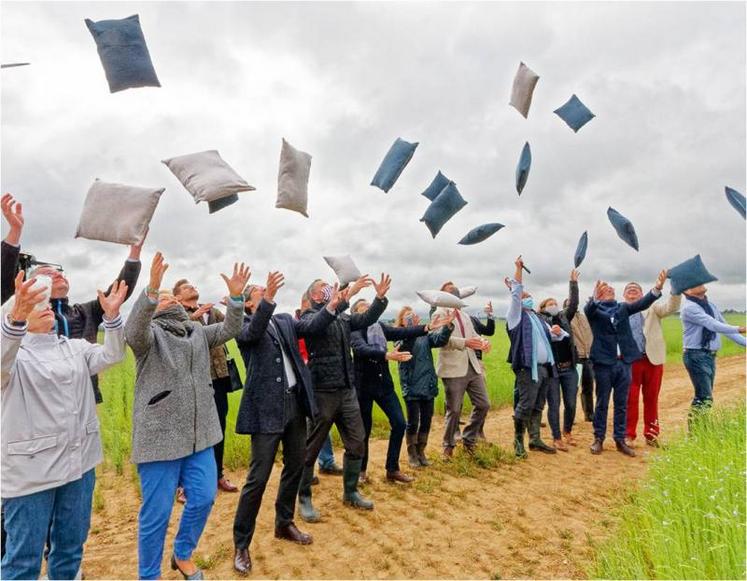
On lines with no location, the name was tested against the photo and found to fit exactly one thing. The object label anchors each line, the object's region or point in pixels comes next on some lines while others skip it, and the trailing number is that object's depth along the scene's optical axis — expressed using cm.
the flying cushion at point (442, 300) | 539
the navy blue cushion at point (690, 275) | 579
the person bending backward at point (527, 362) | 602
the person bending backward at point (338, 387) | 427
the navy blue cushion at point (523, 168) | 517
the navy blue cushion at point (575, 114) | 559
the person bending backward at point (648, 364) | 636
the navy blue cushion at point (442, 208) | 573
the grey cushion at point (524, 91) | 526
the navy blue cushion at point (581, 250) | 597
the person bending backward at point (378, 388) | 511
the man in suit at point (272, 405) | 353
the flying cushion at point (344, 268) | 494
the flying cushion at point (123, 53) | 382
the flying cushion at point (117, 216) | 339
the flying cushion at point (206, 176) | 374
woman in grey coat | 296
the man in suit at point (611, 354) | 615
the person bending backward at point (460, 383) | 601
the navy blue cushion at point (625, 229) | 589
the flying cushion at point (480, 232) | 561
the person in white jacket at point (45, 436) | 251
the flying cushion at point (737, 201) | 525
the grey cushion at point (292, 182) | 438
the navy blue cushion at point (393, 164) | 541
